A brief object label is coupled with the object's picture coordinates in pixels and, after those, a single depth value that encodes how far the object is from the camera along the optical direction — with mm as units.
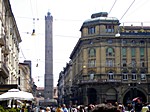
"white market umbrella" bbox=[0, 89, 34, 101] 15658
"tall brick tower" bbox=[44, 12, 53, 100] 90745
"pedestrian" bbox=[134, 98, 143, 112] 17829
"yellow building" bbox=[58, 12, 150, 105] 50287
